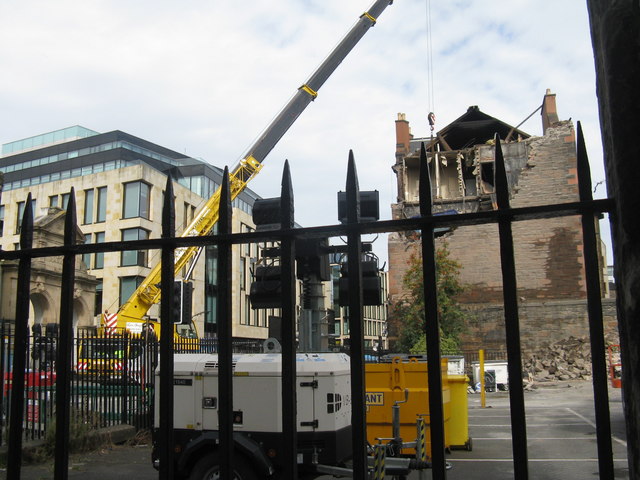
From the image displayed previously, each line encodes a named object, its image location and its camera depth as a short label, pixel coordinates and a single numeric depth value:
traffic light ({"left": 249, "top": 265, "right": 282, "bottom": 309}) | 5.68
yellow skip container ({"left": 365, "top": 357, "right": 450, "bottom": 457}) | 9.90
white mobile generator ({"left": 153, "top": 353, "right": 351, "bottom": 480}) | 6.86
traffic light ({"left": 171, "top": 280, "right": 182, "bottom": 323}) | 7.20
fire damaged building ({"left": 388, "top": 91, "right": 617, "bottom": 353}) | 29.75
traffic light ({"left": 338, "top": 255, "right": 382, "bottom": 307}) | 4.40
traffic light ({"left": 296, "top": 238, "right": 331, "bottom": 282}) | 5.94
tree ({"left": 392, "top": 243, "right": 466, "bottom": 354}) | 28.23
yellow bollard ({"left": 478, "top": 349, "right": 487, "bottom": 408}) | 18.47
